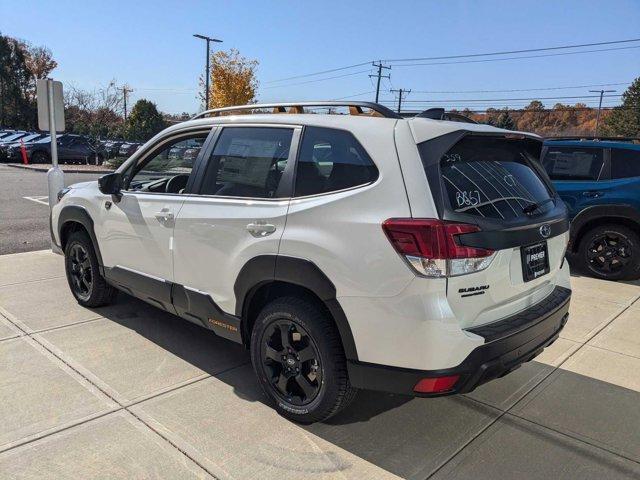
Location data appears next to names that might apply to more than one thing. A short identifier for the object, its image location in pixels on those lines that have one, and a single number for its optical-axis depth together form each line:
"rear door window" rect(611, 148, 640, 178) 6.68
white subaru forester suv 2.46
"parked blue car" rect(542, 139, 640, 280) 6.66
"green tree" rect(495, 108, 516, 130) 49.16
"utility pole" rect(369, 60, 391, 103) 60.76
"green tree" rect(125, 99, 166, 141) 40.86
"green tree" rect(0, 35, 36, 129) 50.94
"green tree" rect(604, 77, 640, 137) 55.75
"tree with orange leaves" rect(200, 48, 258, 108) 39.66
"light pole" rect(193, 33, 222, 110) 32.75
